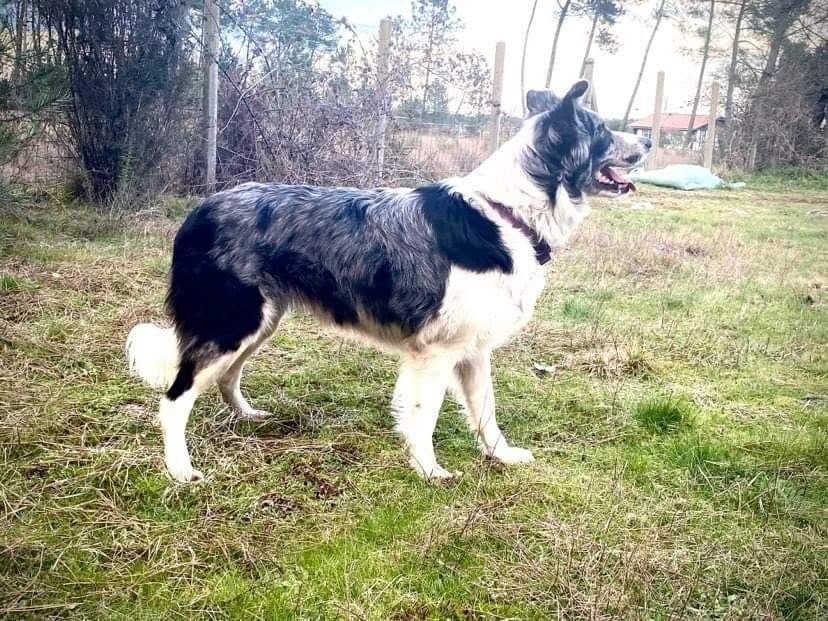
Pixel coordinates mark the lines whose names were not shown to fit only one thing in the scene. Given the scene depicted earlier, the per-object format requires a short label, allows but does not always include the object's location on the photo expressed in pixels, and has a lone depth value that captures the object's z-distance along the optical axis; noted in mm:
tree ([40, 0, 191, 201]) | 7535
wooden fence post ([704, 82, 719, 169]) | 18328
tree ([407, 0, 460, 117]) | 9555
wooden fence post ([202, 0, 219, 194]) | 8242
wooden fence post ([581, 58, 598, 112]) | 12967
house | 23797
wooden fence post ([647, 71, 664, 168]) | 17375
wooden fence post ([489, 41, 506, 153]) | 10961
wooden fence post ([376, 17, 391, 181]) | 8946
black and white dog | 3123
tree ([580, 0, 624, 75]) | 25906
